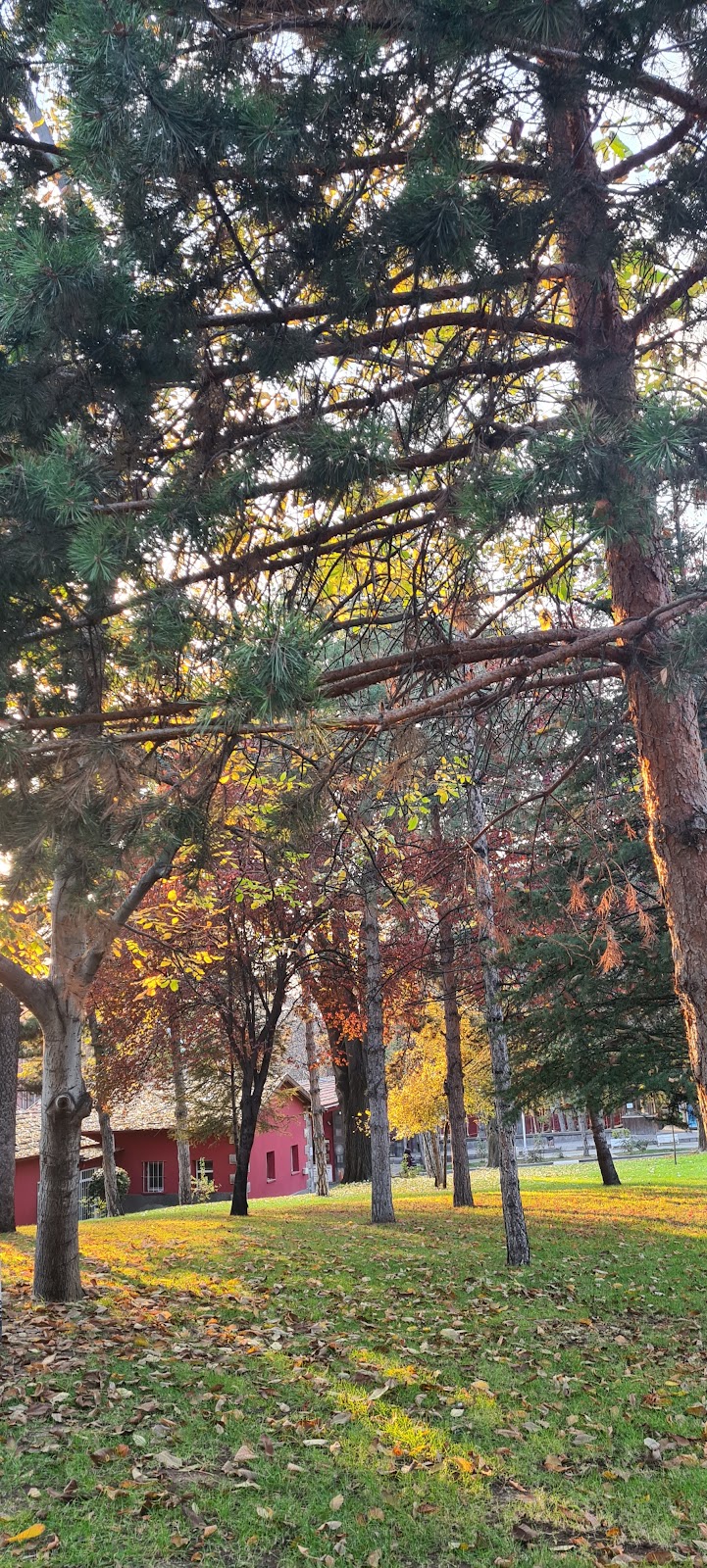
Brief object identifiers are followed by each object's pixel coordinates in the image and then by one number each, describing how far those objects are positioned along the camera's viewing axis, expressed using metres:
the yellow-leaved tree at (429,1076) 19.95
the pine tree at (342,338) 3.76
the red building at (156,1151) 30.89
